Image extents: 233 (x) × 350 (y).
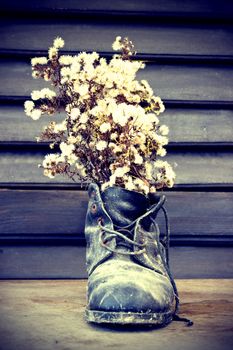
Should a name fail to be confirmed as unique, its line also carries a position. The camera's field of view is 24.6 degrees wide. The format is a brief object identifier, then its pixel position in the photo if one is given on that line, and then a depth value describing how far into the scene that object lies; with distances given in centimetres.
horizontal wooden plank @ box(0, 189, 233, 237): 221
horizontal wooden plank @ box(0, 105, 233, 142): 223
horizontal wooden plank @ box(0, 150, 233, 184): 222
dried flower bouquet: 162
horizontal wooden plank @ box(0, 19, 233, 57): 224
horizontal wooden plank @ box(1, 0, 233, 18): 222
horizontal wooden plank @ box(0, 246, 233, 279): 220
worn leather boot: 139
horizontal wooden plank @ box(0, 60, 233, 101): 224
